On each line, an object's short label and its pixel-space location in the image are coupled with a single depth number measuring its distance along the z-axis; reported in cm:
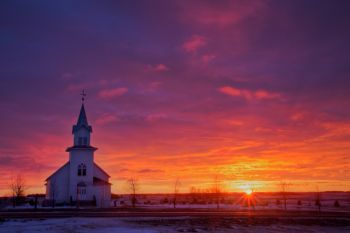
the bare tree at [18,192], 8317
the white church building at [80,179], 6950
